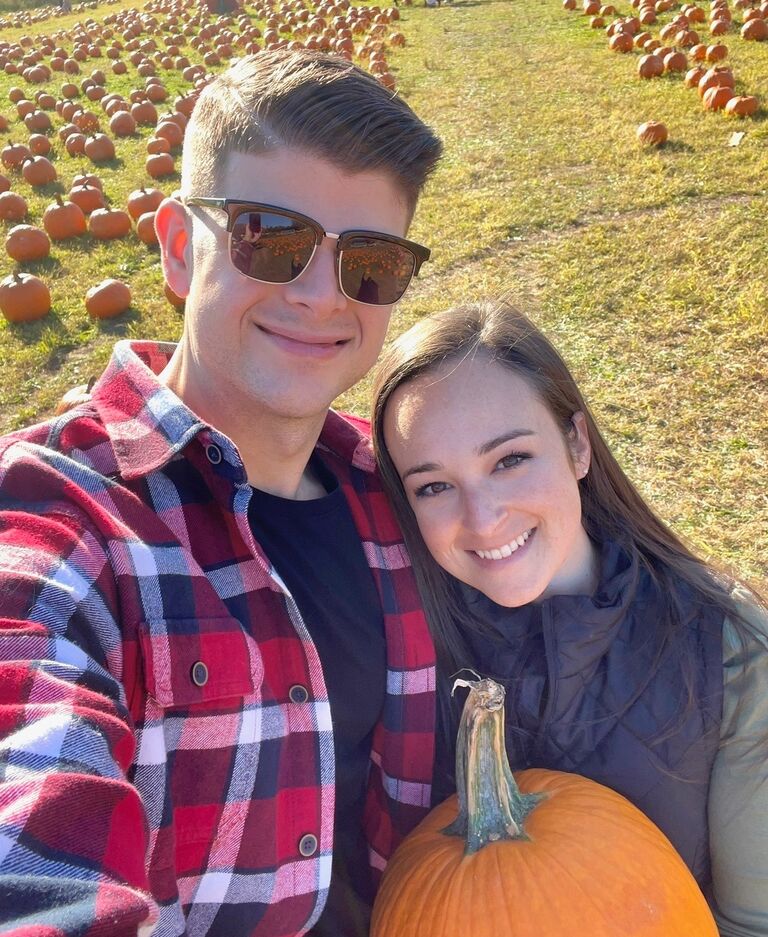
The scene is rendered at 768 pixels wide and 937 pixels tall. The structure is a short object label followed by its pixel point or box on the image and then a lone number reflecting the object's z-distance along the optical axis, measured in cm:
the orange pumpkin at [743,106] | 830
